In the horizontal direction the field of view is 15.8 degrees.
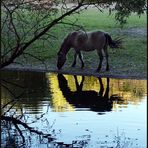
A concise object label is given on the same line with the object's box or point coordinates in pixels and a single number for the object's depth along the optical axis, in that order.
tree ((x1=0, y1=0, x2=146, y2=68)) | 11.02
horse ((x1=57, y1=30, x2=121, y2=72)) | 22.41
